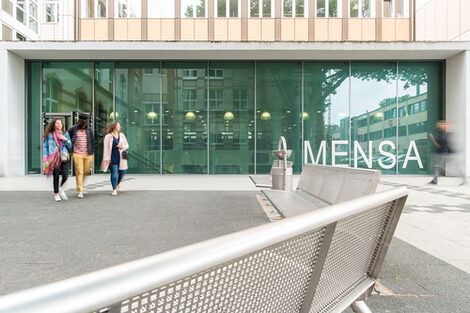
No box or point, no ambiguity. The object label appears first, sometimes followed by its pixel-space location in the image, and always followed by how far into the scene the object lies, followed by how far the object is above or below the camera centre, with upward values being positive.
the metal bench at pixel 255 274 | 0.52 -0.30
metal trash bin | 5.66 -0.43
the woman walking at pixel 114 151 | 7.38 +0.04
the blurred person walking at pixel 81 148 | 6.88 +0.10
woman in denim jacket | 6.47 -0.01
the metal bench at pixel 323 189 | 3.17 -0.48
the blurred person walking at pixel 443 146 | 10.21 +0.18
